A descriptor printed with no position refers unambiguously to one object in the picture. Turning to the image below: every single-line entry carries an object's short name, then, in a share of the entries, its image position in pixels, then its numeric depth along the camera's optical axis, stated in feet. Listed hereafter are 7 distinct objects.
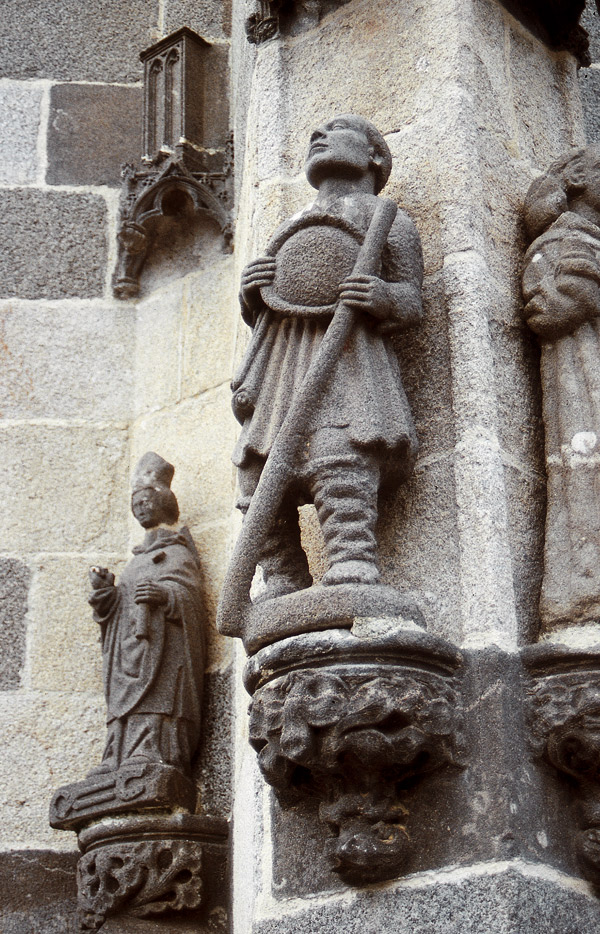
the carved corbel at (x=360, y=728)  8.27
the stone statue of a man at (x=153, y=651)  11.73
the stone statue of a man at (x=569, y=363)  9.04
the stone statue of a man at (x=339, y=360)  9.12
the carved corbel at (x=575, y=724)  8.40
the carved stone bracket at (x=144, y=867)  11.14
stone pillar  8.32
